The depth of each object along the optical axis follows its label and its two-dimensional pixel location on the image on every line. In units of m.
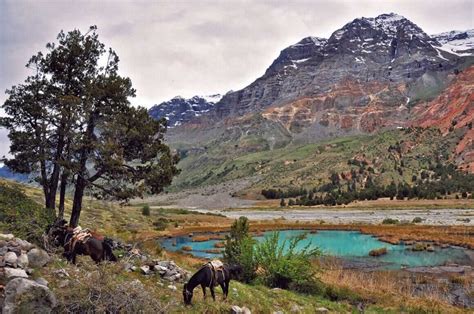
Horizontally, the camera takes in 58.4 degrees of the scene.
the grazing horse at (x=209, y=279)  12.20
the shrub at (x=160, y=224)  67.91
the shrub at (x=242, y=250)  20.42
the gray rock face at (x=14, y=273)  10.08
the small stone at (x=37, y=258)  11.50
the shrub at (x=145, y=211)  81.37
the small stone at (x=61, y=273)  11.34
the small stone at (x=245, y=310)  12.58
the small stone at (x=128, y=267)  13.87
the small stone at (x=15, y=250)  11.11
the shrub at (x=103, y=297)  9.52
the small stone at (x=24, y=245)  11.68
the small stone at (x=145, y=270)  14.13
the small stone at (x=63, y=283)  10.45
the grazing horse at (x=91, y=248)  12.91
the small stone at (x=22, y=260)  10.77
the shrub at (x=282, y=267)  19.91
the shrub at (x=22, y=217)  13.86
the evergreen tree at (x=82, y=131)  22.92
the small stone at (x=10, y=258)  10.48
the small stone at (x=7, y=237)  11.85
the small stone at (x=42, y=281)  10.20
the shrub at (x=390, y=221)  71.04
